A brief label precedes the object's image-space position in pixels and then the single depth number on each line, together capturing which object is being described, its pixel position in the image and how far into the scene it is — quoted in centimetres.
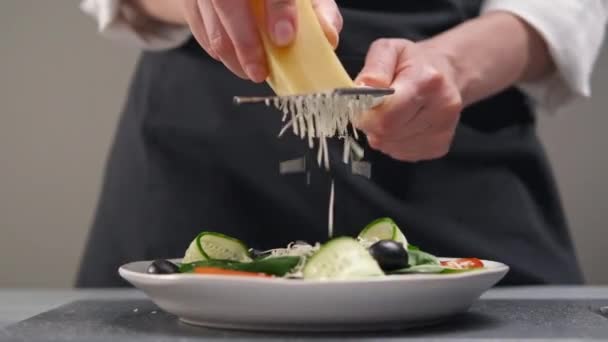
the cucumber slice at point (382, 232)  99
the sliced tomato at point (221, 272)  89
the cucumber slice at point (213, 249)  98
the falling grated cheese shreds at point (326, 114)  97
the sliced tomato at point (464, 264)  99
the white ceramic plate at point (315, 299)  86
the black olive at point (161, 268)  94
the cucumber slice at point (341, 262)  89
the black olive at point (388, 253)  91
